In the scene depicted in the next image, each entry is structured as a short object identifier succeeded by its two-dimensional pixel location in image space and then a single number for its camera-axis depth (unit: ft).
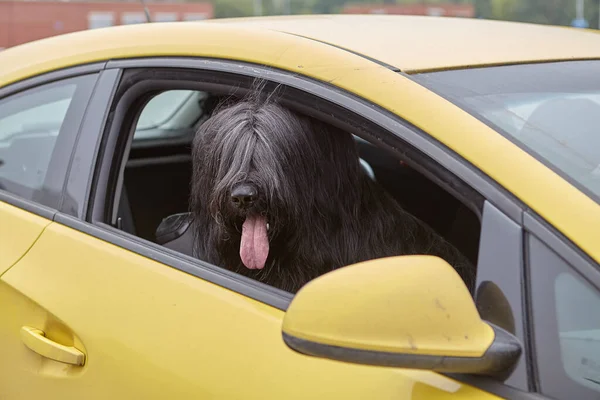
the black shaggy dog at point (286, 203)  7.10
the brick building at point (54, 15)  75.82
